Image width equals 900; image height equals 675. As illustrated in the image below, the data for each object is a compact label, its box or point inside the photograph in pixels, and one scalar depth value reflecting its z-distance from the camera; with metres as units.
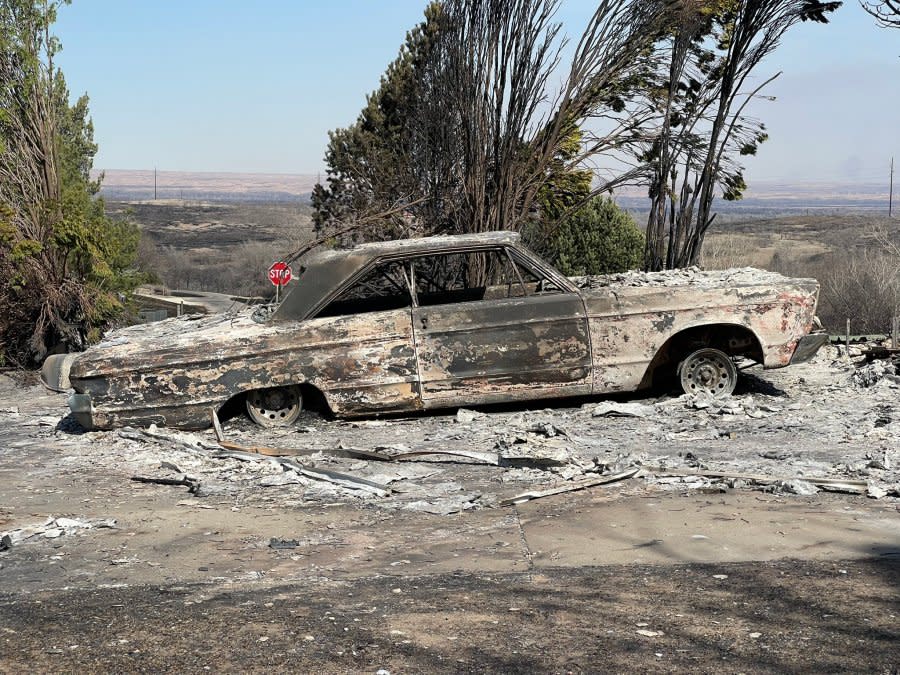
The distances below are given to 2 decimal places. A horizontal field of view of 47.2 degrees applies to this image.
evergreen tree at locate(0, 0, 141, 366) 13.60
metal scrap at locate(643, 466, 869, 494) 5.57
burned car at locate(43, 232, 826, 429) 7.68
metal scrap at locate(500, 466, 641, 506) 5.76
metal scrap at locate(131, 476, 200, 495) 6.43
